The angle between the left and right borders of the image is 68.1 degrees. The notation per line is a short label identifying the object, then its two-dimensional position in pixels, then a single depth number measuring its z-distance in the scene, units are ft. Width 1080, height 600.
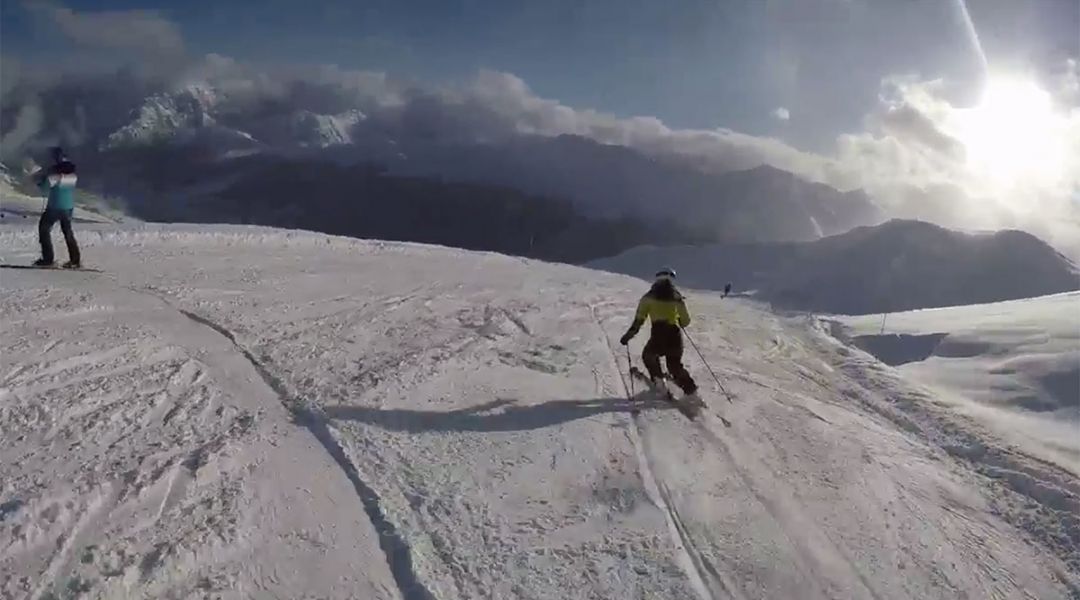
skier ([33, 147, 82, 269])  41.55
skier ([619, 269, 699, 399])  32.86
